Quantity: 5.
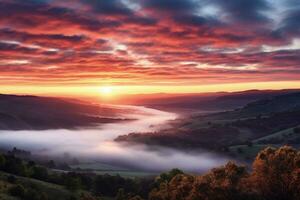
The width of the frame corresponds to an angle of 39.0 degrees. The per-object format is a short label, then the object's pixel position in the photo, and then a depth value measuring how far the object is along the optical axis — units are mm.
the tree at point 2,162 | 141750
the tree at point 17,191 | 100562
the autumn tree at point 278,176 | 56781
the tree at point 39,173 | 152125
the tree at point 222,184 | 59469
